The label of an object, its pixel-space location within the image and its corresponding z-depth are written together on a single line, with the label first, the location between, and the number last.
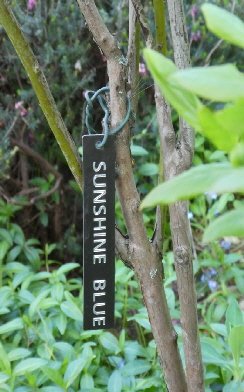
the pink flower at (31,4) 1.17
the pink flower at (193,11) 1.28
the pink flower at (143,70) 1.22
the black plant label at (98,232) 0.61
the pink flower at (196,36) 1.29
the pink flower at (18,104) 1.13
